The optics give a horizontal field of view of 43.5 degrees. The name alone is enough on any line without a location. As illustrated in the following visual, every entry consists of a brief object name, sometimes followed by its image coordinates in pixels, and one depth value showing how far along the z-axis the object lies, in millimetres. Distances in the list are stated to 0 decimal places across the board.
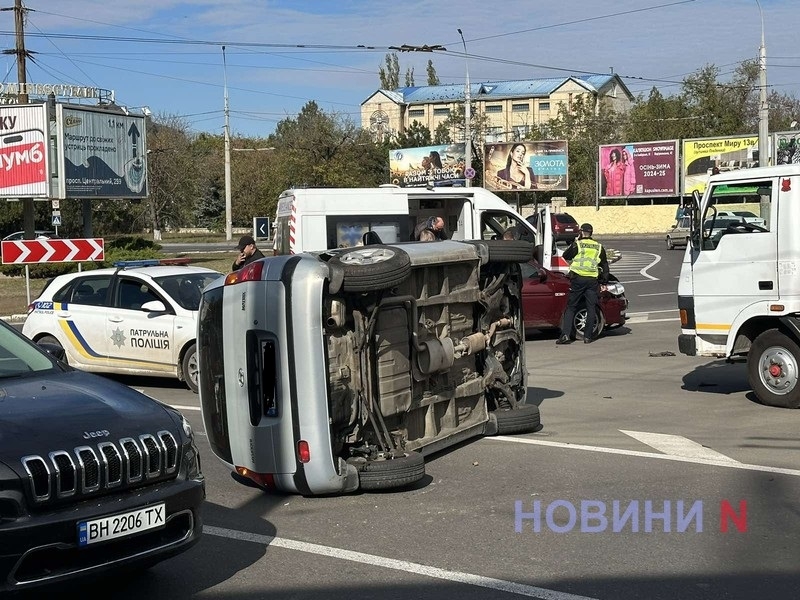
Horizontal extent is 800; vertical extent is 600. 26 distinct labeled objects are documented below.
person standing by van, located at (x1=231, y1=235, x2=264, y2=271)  13695
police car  12453
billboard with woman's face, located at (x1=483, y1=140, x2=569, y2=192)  69000
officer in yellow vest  16125
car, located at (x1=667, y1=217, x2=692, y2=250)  48012
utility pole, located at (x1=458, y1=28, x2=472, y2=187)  38438
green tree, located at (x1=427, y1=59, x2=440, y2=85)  139912
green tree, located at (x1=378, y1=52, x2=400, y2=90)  145625
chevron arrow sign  19672
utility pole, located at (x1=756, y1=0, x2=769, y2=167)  30422
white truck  10508
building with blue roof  123438
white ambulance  16328
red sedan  17031
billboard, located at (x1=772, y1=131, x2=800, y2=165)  50844
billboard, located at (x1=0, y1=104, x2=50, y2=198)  37281
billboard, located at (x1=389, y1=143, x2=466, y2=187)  71562
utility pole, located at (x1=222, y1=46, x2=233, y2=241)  60184
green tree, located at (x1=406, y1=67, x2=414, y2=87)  149375
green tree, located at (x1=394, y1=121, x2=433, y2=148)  89062
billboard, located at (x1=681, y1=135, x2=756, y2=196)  63531
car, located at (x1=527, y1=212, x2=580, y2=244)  48244
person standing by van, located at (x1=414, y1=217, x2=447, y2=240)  12109
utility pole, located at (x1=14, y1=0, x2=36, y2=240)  39922
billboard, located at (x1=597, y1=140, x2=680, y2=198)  68438
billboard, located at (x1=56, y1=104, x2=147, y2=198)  38156
